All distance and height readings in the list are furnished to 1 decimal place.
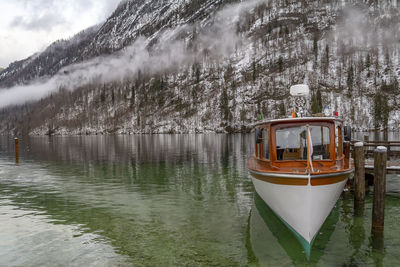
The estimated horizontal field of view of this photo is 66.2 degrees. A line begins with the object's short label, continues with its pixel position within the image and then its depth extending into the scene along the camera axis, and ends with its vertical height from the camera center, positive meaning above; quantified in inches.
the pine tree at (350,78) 7089.6 +1180.1
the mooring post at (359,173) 702.5 -106.6
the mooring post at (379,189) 549.6 -111.2
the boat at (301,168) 488.4 -73.2
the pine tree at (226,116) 7800.2 +413.9
